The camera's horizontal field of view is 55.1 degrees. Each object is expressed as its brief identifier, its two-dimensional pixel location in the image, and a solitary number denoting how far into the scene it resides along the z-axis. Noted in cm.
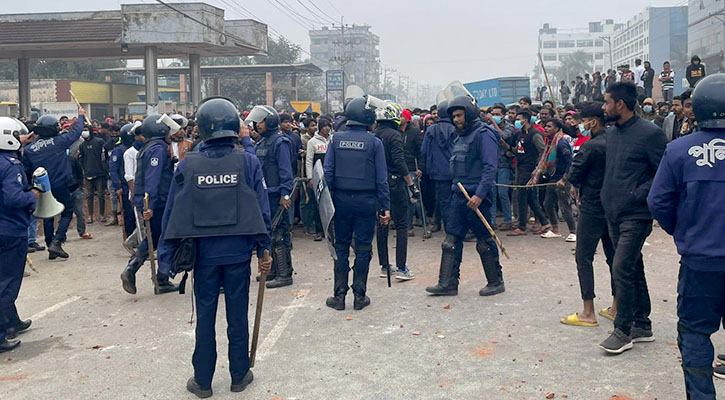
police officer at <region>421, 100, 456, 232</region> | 1038
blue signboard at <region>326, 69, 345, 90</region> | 5750
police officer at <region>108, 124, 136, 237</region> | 1050
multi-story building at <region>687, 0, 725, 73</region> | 6319
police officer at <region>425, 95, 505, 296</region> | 753
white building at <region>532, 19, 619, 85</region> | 18200
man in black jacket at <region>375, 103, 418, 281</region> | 838
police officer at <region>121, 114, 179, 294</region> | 796
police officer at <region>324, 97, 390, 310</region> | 718
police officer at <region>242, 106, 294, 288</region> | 826
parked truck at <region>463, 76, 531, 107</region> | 2583
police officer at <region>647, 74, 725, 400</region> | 409
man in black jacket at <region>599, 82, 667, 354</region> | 539
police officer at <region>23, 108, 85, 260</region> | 1020
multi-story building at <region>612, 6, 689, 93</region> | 10169
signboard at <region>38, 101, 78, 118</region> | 3350
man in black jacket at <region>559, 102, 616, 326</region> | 609
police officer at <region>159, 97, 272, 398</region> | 494
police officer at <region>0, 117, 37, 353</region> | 620
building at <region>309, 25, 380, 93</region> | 15150
